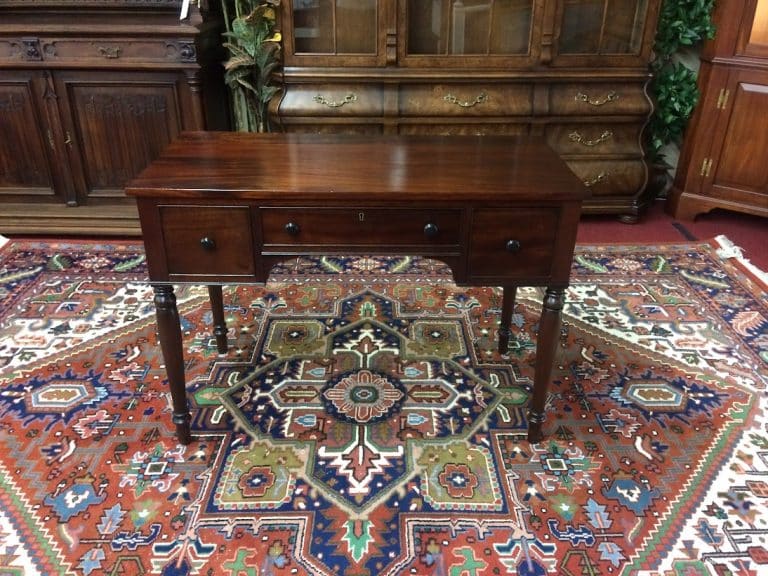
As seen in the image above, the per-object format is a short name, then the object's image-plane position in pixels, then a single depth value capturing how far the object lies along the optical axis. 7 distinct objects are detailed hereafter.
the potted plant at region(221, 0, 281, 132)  3.22
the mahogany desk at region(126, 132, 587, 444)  1.63
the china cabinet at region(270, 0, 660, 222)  3.27
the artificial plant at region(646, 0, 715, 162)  3.37
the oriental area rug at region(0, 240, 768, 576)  1.62
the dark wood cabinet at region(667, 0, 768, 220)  3.28
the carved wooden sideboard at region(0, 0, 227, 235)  3.06
